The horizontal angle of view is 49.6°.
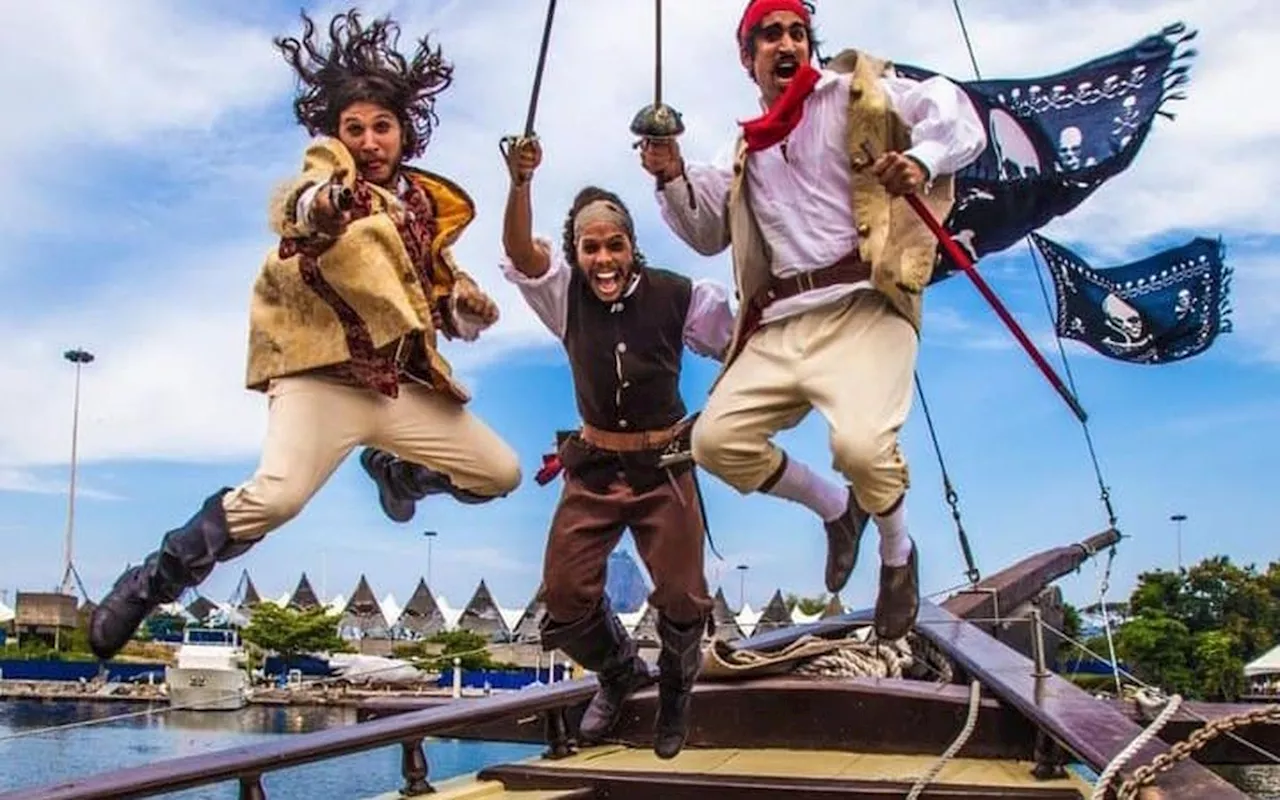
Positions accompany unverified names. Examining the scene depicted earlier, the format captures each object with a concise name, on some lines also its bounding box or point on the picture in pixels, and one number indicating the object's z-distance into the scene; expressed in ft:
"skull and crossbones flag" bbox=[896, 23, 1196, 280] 28.19
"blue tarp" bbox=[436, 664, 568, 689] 100.63
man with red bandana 9.20
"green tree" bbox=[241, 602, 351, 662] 112.78
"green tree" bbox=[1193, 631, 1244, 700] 82.17
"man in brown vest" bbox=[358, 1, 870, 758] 9.96
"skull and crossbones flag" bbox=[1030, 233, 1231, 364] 29.86
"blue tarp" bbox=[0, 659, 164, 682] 104.43
